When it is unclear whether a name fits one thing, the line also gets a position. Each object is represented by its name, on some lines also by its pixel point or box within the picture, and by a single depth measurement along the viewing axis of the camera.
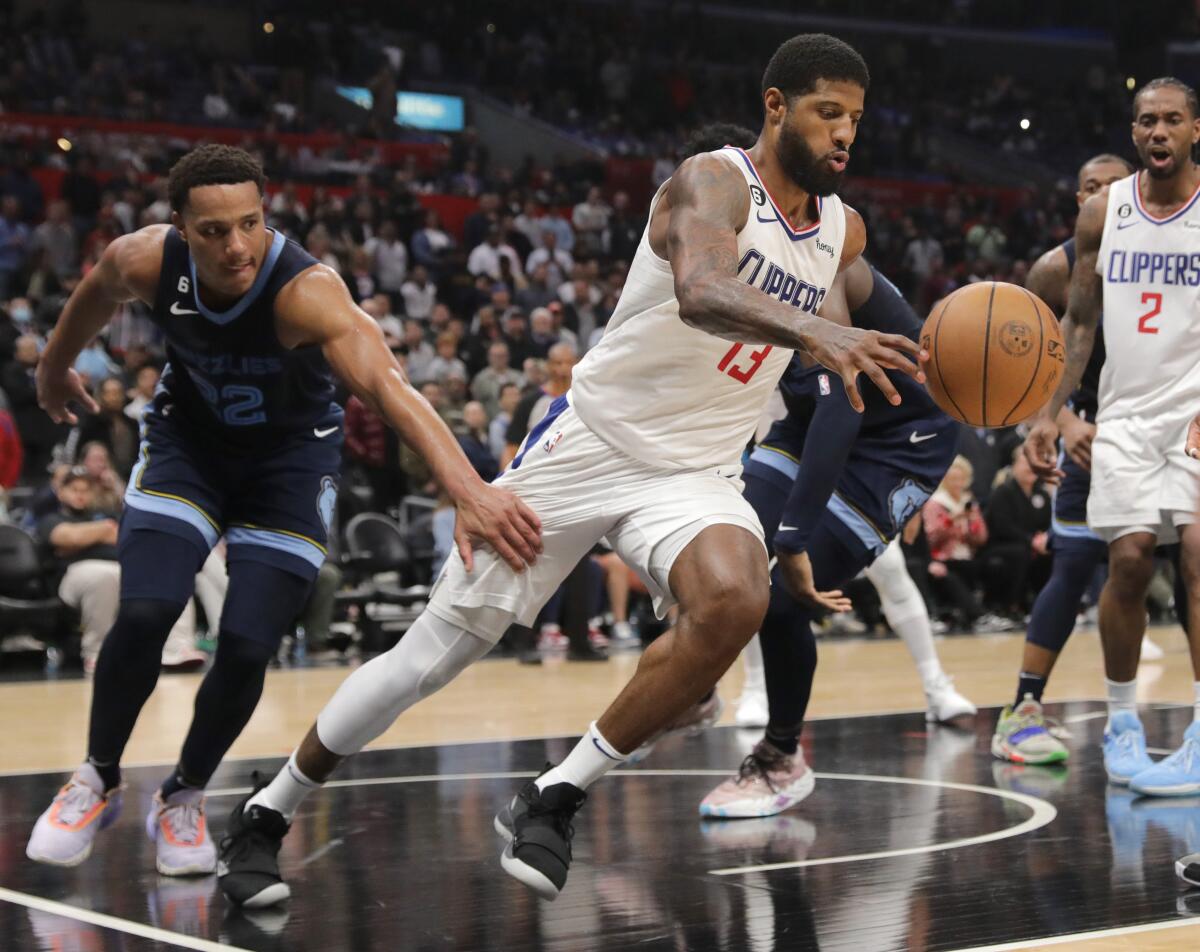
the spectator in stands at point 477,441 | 11.27
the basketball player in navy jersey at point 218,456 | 4.16
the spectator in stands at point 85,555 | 9.62
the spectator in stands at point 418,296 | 15.91
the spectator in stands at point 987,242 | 22.44
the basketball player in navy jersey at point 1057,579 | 6.07
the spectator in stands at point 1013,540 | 12.73
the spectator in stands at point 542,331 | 14.73
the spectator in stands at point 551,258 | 17.74
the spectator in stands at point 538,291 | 16.77
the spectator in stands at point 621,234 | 19.12
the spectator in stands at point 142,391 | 11.11
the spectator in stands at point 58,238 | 14.55
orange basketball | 3.84
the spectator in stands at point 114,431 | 10.81
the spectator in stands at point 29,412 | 11.42
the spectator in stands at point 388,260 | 16.38
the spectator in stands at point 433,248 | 17.00
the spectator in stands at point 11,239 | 14.58
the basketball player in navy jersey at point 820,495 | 5.09
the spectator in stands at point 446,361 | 13.40
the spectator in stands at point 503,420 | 12.30
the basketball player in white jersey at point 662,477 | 3.75
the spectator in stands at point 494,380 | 13.22
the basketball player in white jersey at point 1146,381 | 5.45
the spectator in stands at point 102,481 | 10.11
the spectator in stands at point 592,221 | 19.20
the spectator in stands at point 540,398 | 10.59
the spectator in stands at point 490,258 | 17.30
